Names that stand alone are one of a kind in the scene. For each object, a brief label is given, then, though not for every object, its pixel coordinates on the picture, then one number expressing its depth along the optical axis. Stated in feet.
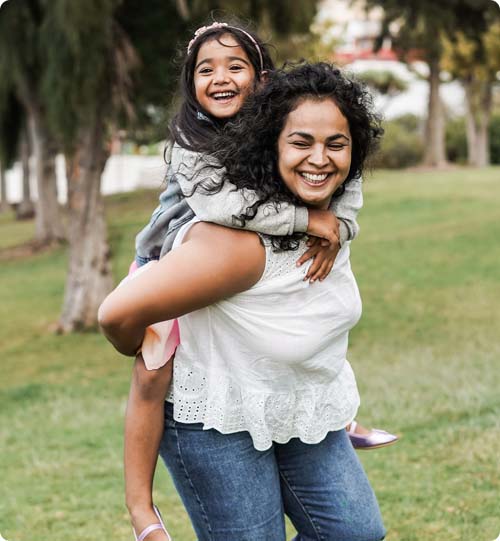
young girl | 7.72
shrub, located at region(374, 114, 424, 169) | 103.86
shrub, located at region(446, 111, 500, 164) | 114.73
